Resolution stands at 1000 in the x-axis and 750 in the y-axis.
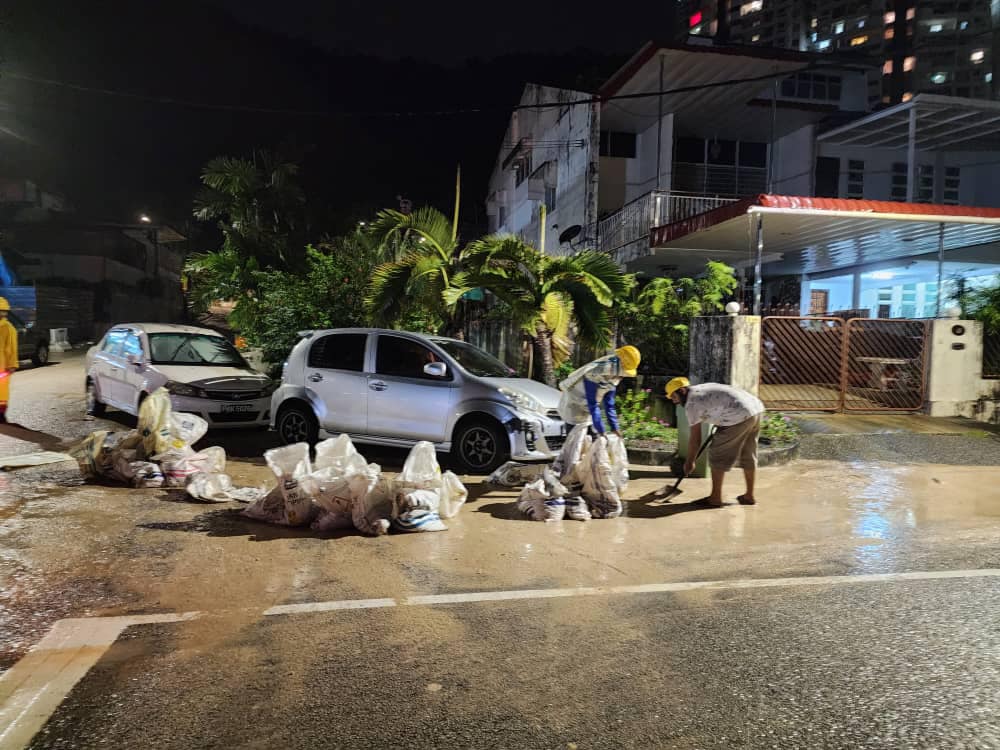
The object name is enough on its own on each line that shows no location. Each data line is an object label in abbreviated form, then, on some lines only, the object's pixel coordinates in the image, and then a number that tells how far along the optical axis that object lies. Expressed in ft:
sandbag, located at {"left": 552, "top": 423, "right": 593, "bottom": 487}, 21.98
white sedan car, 33.04
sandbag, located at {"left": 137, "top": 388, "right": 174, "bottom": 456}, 24.35
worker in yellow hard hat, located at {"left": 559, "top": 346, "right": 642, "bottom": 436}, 22.13
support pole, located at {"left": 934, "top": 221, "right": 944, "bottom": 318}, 39.44
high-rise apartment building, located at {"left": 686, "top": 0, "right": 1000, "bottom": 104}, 305.32
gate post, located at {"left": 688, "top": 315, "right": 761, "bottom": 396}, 34.17
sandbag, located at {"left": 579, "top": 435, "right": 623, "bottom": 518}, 21.59
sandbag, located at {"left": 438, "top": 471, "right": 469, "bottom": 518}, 20.51
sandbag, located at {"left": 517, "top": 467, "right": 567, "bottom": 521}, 21.04
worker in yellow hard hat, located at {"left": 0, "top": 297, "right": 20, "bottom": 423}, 32.89
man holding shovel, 21.76
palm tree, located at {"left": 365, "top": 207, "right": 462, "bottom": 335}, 37.37
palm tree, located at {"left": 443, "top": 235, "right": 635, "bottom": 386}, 34.40
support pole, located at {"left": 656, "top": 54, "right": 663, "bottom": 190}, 61.82
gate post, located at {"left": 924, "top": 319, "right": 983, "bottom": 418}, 38.04
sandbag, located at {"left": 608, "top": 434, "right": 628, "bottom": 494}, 22.53
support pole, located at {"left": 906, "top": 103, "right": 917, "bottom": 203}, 48.38
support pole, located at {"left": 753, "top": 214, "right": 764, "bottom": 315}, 36.97
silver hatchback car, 26.61
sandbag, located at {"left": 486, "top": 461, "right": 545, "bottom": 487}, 24.71
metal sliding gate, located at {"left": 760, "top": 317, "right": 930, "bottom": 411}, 36.77
